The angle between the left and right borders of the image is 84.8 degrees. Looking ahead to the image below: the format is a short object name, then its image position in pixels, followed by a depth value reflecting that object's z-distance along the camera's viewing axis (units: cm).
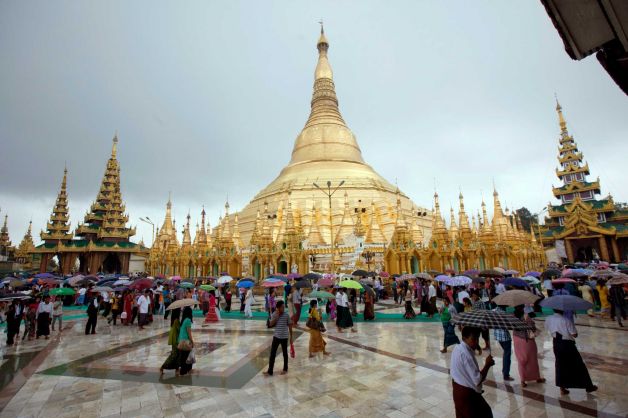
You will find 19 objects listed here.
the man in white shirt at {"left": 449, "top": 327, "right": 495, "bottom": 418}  369
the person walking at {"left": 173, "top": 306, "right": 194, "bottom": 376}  716
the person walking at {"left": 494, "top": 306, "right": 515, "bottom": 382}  643
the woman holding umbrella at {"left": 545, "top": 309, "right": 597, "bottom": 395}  552
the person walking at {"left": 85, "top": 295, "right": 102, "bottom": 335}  1189
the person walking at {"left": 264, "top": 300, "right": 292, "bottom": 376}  709
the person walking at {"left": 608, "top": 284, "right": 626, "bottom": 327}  1179
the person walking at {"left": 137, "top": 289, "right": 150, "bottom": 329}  1323
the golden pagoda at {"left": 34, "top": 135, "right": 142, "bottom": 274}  4628
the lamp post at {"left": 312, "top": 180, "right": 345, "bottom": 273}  2491
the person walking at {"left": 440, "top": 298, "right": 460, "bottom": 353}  844
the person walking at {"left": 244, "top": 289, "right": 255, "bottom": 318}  1586
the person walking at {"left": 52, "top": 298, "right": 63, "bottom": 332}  1256
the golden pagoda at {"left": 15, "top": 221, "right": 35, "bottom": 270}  5612
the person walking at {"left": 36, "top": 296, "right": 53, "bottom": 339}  1173
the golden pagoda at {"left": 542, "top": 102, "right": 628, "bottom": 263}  3706
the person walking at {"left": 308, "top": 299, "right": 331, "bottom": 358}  835
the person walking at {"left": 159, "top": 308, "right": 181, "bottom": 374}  726
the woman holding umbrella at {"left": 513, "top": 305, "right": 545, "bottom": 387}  614
